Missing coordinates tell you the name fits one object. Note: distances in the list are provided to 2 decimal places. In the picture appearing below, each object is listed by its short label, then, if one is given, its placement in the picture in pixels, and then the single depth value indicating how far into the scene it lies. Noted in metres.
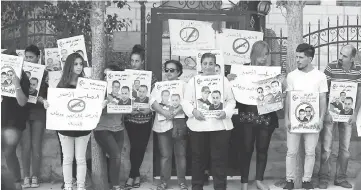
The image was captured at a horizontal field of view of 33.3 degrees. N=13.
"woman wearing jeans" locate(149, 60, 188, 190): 7.20
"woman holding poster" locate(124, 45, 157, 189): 7.29
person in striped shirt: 7.36
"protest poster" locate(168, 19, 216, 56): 7.87
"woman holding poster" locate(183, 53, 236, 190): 6.82
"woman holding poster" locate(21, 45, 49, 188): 7.34
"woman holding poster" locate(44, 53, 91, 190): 6.60
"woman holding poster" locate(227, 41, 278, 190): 7.14
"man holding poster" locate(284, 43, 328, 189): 7.13
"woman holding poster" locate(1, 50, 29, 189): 7.01
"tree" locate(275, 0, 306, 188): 7.56
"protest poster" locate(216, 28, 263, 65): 7.91
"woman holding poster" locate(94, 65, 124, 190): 7.04
